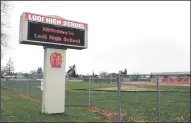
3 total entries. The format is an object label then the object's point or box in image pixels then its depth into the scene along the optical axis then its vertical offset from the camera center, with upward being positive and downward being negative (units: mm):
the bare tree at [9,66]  102031 +3724
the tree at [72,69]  109869 +2671
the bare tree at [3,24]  36688 +6037
